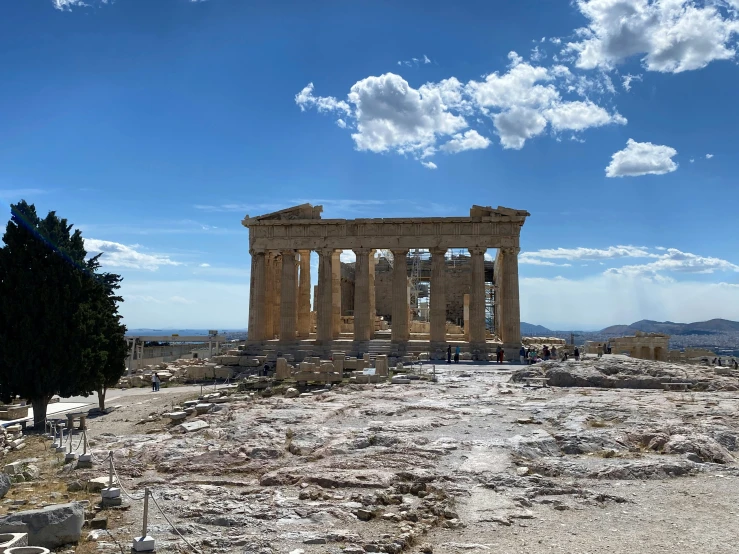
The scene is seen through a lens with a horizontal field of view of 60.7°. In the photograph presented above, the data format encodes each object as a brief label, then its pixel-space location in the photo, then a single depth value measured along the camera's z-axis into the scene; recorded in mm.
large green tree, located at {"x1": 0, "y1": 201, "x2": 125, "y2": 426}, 21344
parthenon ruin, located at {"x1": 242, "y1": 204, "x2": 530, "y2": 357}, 39438
